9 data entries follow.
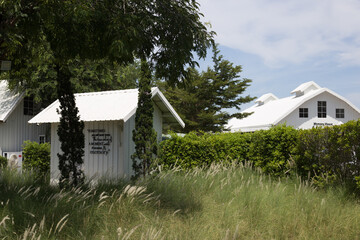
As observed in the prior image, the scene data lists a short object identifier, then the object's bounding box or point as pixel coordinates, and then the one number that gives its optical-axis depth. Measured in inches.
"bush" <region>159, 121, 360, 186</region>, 337.7
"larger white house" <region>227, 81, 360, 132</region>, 1127.6
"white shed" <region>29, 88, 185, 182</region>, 543.8
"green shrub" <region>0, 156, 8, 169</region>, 648.6
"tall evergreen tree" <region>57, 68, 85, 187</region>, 333.4
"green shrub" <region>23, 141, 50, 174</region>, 659.4
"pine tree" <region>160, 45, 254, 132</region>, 1266.0
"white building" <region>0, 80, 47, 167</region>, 841.5
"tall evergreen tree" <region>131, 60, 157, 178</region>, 470.6
